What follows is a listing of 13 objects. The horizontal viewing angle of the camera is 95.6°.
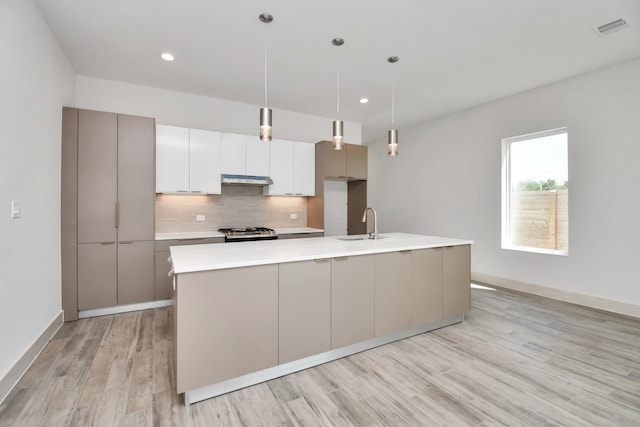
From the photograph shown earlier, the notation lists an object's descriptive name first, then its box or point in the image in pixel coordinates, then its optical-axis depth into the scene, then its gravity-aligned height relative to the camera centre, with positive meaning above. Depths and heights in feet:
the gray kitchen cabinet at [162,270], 11.80 -2.37
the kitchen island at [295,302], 5.95 -2.26
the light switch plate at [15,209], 6.82 +0.05
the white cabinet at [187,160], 12.48 +2.30
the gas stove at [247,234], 12.99 -1.01
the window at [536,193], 12.88 +0.98
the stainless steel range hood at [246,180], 13.55 +1.55
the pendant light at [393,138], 9.91 +2.56
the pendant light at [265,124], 7.56 +2.32
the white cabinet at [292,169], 15.05 +2.32
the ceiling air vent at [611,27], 8.43 +5.56
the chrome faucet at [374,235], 10.36 -0.84
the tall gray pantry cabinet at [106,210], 10.47 +0.06
